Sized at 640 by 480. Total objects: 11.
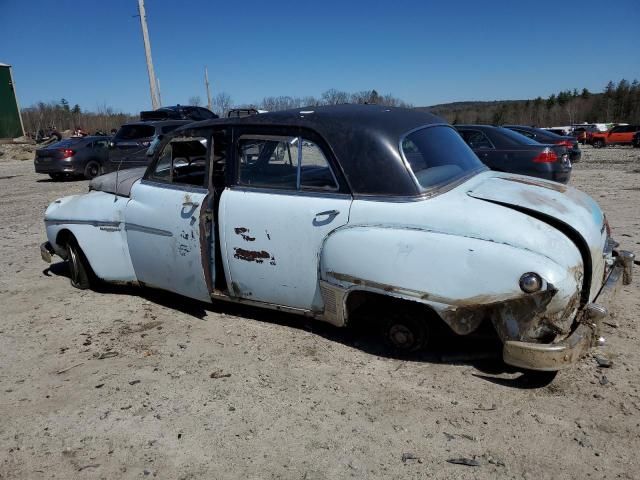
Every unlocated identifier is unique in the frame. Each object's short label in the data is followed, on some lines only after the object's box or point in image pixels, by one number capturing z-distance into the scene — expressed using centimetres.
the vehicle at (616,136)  2912
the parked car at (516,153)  884
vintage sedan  280
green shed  3644
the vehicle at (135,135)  1316
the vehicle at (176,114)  1644
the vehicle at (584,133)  3071
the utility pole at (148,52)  1862
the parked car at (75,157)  1518
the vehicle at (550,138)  1320
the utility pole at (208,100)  3338
